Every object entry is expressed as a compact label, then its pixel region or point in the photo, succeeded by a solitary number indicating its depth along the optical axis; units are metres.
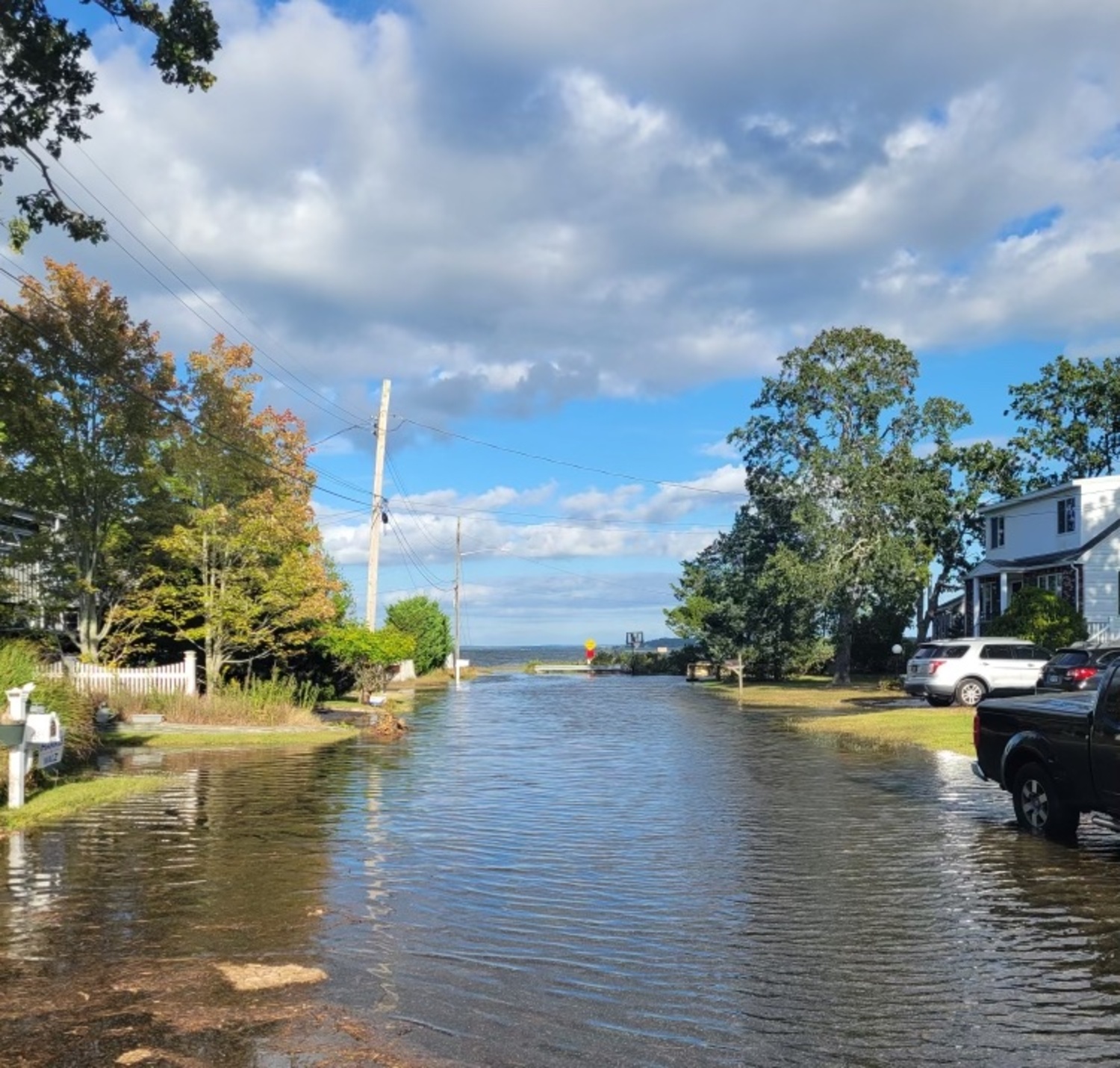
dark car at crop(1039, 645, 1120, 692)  24.30
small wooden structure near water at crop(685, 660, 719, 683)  64.88
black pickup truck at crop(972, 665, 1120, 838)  10.55
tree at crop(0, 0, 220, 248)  14.08
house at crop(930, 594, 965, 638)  54.22
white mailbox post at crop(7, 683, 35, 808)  12.50
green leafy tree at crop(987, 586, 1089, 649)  36.47
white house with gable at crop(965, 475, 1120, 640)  39.97
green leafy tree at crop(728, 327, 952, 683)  46.34
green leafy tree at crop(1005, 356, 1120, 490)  59.66
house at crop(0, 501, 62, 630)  25.45
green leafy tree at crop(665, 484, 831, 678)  48.09
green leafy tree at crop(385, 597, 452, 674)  61.06
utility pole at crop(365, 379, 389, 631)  38.16
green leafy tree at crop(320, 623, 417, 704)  33.62
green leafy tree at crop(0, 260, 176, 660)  24.22
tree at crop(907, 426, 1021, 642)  56.53
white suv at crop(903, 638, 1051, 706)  29.98
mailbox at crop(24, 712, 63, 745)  12.98
